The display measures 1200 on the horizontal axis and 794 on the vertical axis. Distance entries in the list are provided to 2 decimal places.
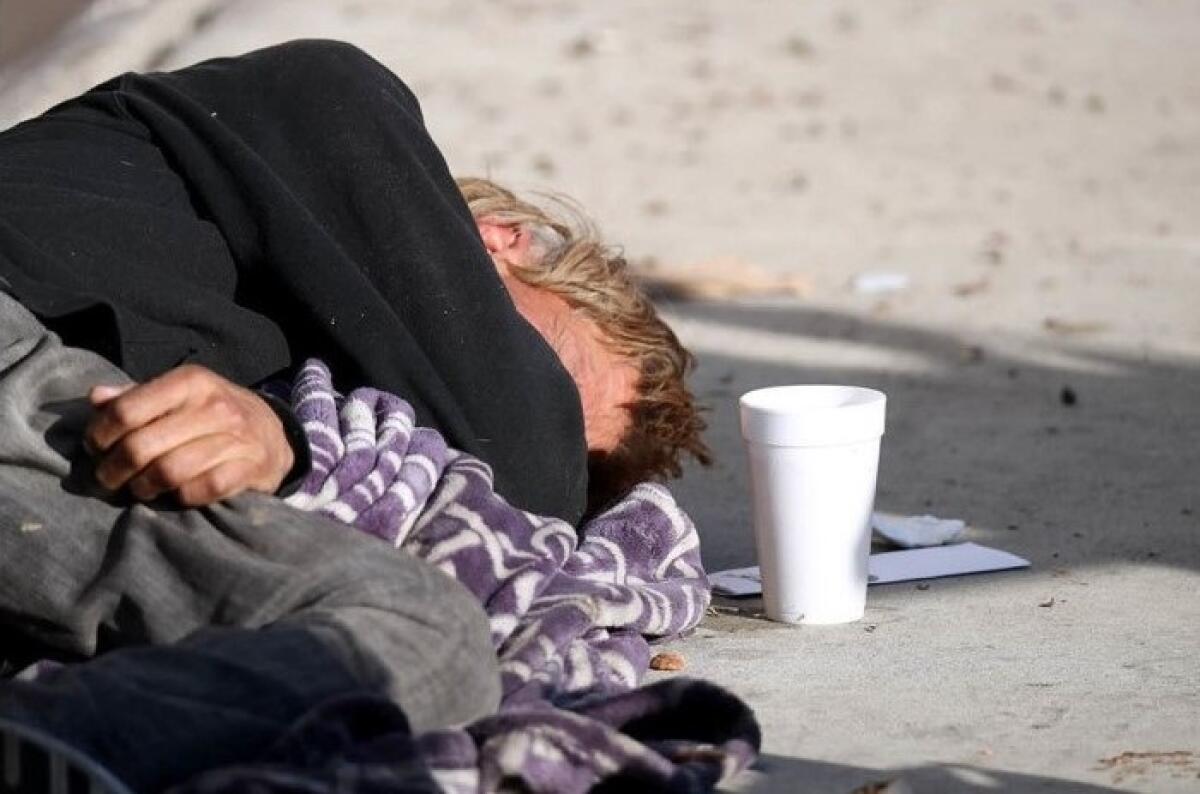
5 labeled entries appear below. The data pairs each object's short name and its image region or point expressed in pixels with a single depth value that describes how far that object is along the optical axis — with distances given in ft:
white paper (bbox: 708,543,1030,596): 22.48
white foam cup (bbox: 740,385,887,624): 20.11
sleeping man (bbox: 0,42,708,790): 14.88
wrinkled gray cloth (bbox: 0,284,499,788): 14.33
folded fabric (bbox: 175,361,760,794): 14.69
